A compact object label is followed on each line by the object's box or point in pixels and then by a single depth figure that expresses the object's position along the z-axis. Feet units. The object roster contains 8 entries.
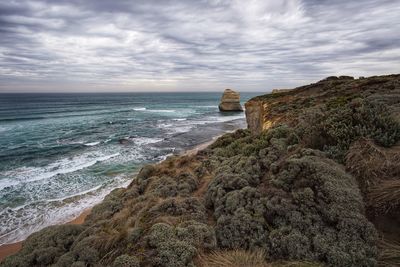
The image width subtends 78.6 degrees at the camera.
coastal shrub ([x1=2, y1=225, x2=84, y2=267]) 16.30
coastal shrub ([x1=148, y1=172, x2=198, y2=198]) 22.50
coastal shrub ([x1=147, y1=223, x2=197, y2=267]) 12.60
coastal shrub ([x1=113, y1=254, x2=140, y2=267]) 12.55
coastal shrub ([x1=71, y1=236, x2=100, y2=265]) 14.37
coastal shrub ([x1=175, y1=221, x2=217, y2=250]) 13.94
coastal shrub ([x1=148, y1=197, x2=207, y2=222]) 17.01
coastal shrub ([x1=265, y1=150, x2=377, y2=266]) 11.68
